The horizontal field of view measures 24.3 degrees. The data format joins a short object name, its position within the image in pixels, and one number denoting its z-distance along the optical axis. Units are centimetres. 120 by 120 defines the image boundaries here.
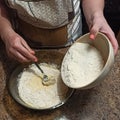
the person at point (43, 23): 83
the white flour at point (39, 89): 78
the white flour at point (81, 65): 71
